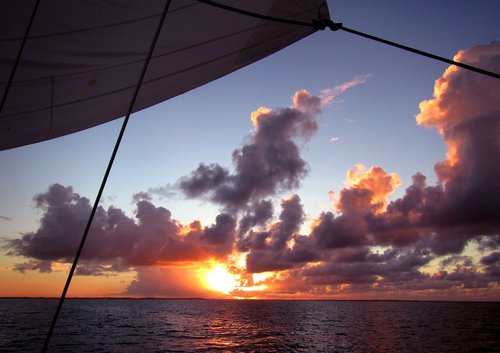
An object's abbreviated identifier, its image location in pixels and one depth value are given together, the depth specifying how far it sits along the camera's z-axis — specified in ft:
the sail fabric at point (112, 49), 8.91
